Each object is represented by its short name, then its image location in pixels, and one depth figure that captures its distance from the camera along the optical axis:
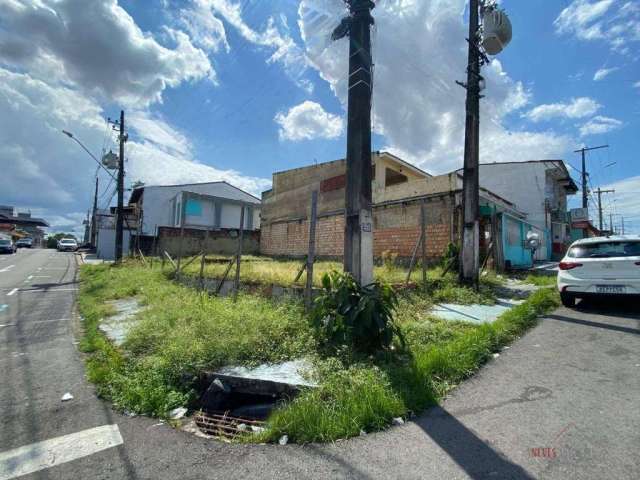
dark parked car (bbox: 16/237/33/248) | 45.91
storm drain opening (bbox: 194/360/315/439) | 3.11
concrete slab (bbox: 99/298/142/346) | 5.24
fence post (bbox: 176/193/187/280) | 10.58
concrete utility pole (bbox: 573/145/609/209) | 29.01
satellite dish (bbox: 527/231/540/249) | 13.34
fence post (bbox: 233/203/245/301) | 6.84
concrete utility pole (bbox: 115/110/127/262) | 18.06
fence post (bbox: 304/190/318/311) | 5.26
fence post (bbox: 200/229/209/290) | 8.72
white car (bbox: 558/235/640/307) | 5.68
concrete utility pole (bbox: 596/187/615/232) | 39.22
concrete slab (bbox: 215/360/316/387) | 3.29
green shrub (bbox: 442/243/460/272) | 9.59
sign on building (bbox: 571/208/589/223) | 28.97
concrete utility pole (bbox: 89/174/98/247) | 42.97
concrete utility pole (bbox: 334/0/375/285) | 4.31
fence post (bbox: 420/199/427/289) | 7.61
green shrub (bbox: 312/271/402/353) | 3.78
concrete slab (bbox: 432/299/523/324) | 5.54
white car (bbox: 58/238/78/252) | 39.66
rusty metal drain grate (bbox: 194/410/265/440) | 2.76
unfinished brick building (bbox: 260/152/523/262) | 11.15
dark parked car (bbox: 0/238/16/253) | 27.45
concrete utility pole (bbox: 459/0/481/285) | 8.19
